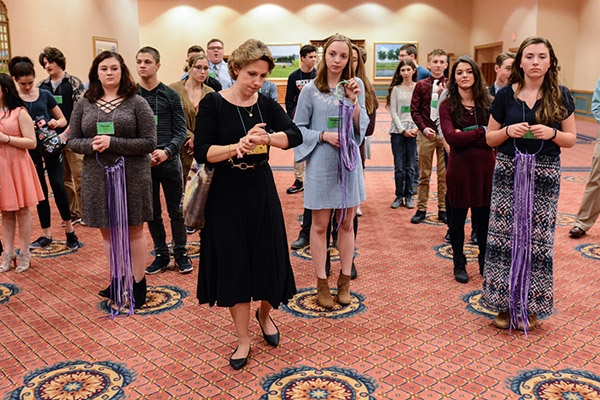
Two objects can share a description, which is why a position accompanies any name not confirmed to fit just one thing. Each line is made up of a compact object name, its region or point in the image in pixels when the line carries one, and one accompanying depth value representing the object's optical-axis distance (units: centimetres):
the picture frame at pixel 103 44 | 1301
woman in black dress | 274
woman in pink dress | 432
